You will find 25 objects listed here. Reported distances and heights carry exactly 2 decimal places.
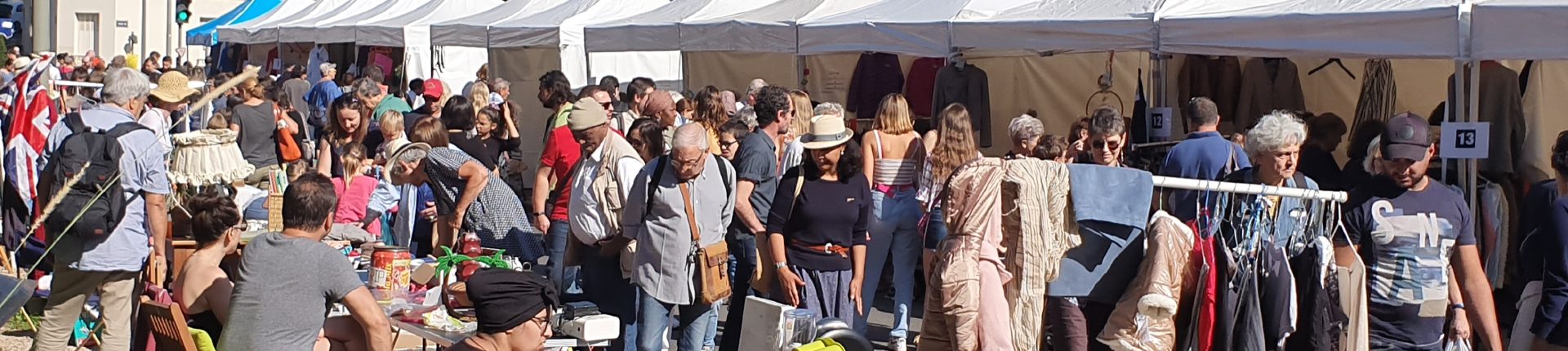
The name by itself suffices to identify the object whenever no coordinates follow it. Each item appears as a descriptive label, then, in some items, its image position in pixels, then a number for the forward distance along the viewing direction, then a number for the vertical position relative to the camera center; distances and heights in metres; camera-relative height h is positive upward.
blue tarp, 27.16 +2.15
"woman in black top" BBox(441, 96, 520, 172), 9.75 +0.09
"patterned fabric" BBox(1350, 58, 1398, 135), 9.88 +0.40
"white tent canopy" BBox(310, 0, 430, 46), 19.52 +1.55
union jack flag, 7.53 +0.07
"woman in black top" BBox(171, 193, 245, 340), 5.32 -0.40
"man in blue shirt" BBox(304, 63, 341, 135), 15.55 +0.48
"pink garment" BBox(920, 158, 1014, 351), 4.74 -0.31
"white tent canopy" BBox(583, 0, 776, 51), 13.45 +1.01
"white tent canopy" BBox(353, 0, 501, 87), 17.77 +1.16
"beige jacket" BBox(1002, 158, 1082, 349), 4.73 -0.22
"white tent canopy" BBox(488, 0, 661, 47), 15.23 +1.16
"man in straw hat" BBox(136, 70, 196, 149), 6.97 +0.23
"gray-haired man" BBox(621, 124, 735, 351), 6.14 -0.27
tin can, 6.27 -0.44
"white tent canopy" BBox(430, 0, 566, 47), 16.27 +1.23
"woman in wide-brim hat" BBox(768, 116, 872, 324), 6.45 -0.25
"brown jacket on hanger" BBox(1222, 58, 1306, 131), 10.52 +0.43
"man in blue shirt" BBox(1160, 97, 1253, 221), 7.27 +0.02
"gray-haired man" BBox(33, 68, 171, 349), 6.28 -0.37
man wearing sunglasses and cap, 4.88 -0.25
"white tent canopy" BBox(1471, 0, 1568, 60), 6.52 +0.52
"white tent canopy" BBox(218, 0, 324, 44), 22.36 +1.67
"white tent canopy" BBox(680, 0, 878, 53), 11.89 +0.92
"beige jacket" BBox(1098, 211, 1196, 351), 4.71 -0.38
